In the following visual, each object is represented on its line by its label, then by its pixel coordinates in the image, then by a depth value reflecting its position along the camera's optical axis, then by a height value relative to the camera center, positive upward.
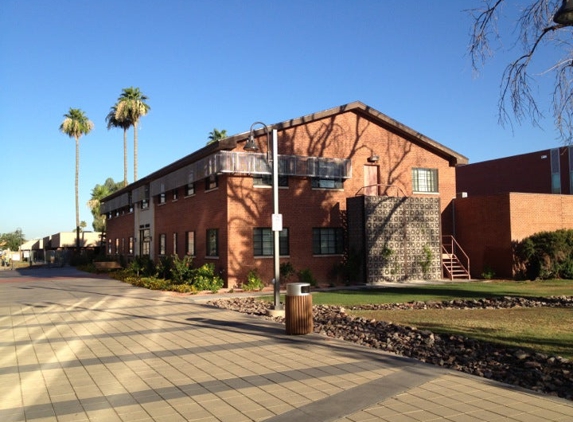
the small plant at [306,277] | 23.42 -1.47
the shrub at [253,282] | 22.14 -1.61
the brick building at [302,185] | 22.67 +2.86
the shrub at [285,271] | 23.00 -1.17
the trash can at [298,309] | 10.74 -1.33
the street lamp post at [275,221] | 14.24 +0.63
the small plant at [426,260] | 25.28 -0.86
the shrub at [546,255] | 25.38 -0.71
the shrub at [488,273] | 26.32 -1.60
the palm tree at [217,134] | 59.31 +12.59
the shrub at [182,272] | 23.54 -1.17
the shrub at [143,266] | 29.76 -1.17
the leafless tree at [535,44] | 8.94 +3.52
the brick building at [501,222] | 26.02 +0.98
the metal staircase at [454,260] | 26.89 -0.99
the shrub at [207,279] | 22.03 -1.44
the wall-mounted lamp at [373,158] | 26.14 +4.22
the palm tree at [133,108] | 54.88 +14.46
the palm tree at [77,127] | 58.06 +13.41
